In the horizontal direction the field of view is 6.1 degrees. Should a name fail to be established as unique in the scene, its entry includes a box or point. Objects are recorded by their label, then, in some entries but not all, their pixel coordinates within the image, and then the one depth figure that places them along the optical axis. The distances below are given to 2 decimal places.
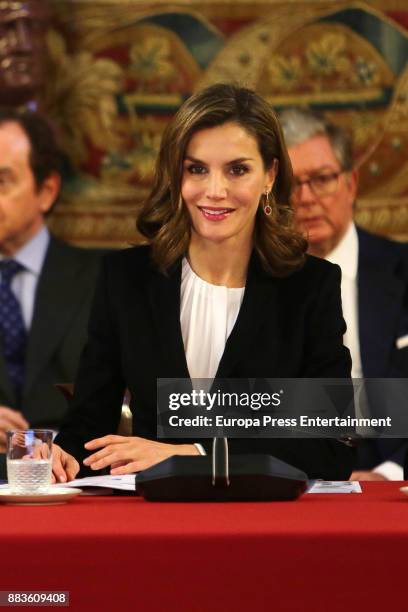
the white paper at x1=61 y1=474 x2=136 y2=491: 4.48
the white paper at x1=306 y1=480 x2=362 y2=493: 4.52
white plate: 4.40
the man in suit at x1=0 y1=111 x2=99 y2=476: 5.97
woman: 4.92
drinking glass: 4.47
